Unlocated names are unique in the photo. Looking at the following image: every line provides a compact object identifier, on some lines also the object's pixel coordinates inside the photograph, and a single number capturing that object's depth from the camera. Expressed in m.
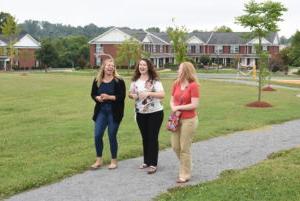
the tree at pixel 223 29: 122.97
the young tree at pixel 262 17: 22.02
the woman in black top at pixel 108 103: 9.43
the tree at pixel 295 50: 61.41
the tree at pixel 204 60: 90.19
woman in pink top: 8.50
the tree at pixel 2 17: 102.07
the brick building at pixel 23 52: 86.16
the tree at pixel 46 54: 80.88
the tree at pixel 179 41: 48.56
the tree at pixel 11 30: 76.88
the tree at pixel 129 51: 64.02
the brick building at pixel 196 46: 87.31
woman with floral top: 9.22
